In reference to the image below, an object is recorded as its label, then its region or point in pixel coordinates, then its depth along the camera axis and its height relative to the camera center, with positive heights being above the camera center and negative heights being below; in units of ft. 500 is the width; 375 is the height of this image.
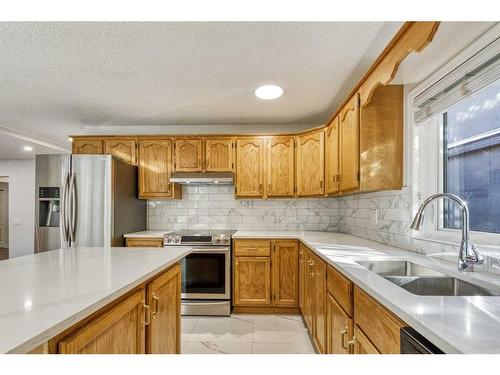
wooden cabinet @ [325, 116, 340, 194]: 8.81 +1.15
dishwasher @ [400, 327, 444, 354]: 2.39 -1.35
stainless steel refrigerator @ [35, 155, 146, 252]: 9.73 -0.31
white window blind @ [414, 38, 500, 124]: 4.40 +2.00
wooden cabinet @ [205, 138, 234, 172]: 11.48 +1.53
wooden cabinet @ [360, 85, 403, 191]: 6.84 +1.30
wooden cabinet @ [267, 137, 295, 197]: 11.30 +1.04
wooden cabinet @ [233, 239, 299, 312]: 10.09 -2.90
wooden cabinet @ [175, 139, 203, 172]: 11.51 +1.54
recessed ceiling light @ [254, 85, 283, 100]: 8.58 +3.16
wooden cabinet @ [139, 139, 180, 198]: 11.53 +1.01
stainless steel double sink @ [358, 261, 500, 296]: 4.07 -1.41
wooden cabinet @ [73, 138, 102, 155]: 11.64 +1.91
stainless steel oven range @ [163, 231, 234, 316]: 10.01 -3.05
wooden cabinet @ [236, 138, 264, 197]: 11.37 +1.04
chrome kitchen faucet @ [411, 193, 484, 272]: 4.18 -0.76
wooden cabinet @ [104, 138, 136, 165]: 11.63 +1.83
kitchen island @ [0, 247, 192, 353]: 2.38 -1.15
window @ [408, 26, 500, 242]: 4.74 +1.04
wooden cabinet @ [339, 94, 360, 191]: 7.13 +1.29
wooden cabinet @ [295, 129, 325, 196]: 10.44 +1.13
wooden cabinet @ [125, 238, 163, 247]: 10.34 -1.80
